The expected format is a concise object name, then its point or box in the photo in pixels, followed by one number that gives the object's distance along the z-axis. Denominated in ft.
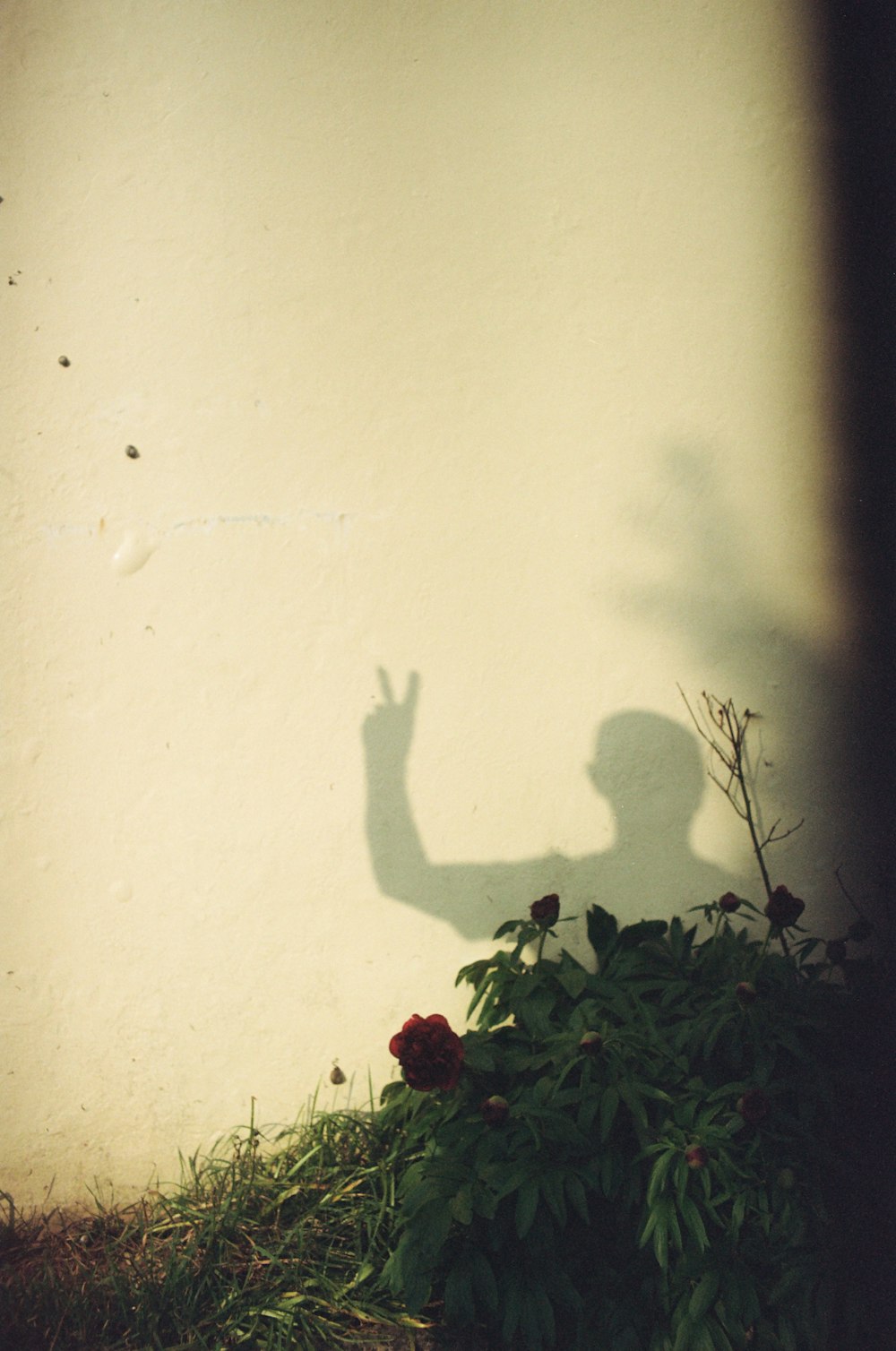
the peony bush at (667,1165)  5.12
